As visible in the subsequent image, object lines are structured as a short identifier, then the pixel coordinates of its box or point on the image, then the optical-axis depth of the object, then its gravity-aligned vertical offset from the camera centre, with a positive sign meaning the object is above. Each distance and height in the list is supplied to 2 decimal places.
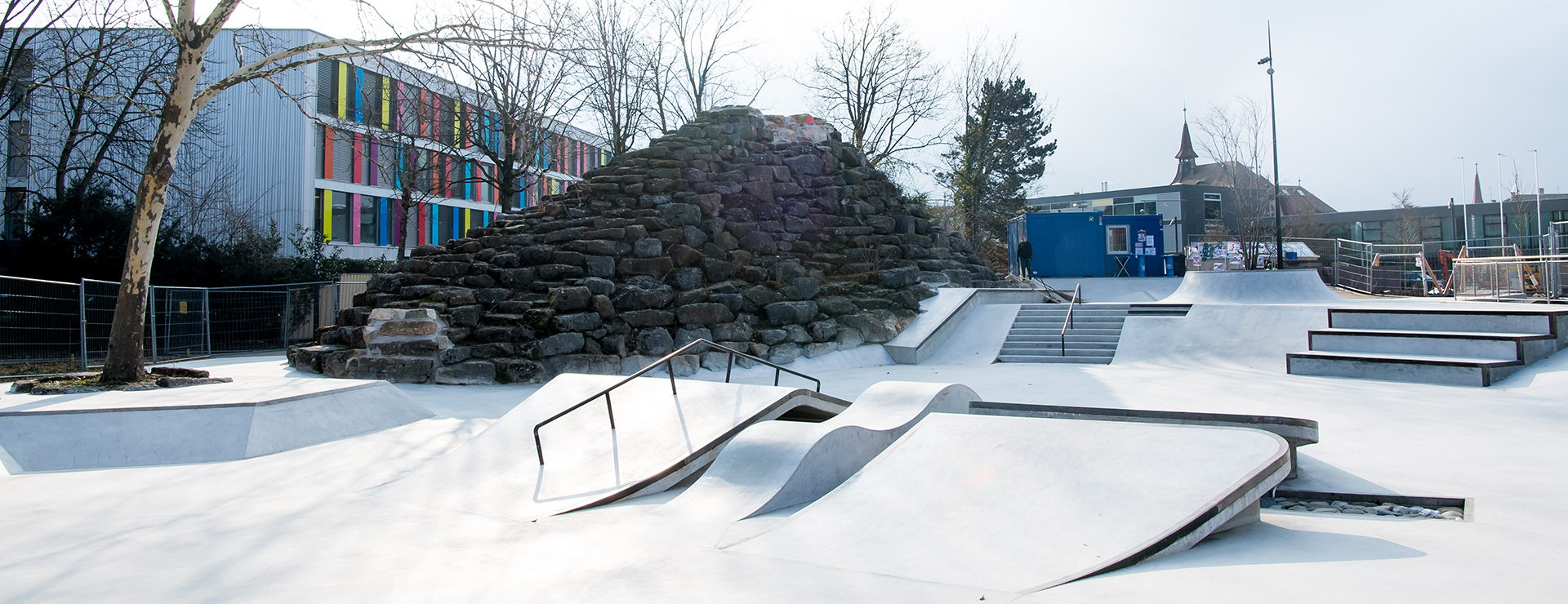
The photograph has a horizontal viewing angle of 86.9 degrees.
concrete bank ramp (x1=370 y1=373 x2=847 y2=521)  5.06 -0.89
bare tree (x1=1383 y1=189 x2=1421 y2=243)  40.59 +4.13
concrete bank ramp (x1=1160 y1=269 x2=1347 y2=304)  14.04 +0.39
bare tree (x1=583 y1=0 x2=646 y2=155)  24.23 +7.20
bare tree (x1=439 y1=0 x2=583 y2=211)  19.94 +5.35
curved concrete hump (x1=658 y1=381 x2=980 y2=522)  4.56 -0.86
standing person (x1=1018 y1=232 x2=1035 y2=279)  20.67 +1.55
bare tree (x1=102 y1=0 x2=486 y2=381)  8.23 +1.50
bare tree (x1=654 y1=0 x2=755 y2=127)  27.44 +8.04
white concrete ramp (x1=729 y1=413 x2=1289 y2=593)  3.32 -0.87
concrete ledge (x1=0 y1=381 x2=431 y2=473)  5.96 -0.82
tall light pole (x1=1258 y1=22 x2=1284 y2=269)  18.87 +1.76
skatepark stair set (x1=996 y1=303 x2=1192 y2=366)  12.79 -0.32
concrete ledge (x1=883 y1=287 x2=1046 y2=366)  13.30 -0.07
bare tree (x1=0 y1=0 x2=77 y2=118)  15.11 +5.61
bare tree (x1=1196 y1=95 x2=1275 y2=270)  23.41 +3.52
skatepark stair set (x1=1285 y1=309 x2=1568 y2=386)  9.12 -0.44
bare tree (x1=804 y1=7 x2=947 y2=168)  29.75 +8.08
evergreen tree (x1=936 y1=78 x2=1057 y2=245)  32.34 +6.71
